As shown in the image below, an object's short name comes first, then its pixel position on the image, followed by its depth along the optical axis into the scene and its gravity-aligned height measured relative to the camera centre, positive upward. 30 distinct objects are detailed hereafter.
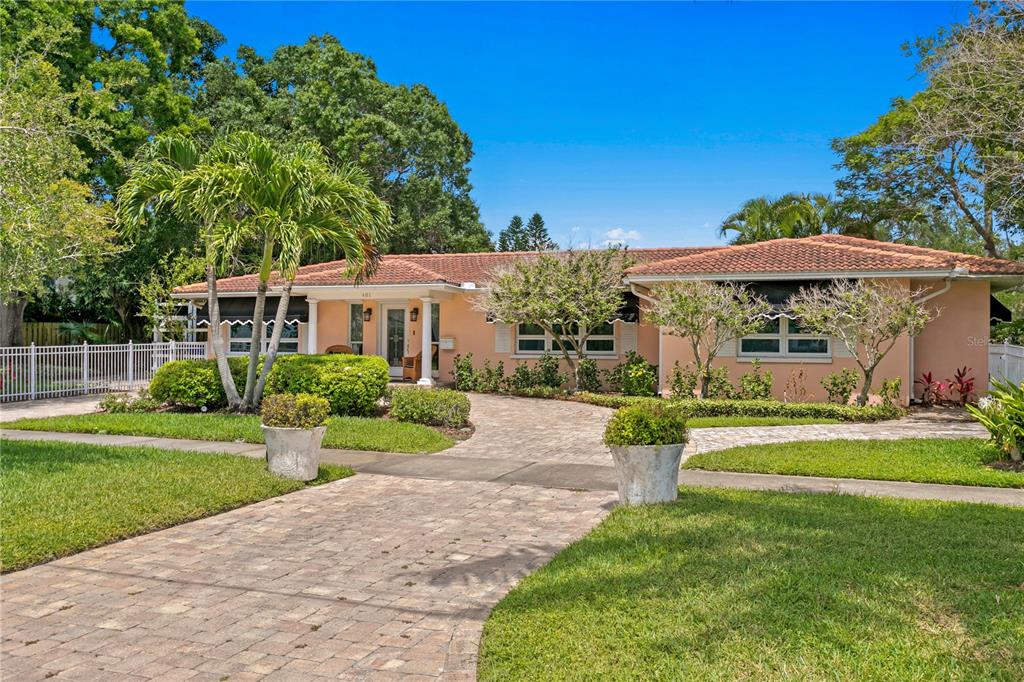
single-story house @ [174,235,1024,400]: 19.44 +1.06
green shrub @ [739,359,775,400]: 19.22 -1.09
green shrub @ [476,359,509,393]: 23.06 -1.19
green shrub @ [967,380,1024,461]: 10.88 -1.16
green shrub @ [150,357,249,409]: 17.47 -0.99
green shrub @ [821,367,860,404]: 19.03 -1.04
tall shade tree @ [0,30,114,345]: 11.41 +3.12
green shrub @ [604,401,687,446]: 8.35 -0.94
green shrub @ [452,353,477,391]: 23.39 -1.00
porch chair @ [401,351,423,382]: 24.80 -0.77
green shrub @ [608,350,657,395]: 21.23 -0.93
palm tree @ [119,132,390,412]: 15.68 +3.00
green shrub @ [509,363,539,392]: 22.58 -1.08
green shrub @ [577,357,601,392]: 22.14 -0.99
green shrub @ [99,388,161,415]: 17.59 -1.45
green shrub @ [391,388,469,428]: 15.66 -1.35
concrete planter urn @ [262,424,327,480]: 10.12 -1.46
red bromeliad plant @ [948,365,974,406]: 19.62 -1.09
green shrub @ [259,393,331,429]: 10.12 -0.93
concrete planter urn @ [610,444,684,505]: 8.38 -1.44
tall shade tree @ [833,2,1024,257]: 14.06 +4.74
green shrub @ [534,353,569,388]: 22.36 -0.98
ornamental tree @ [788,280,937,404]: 17.06 +0.68
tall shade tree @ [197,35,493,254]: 37.72 +11.40
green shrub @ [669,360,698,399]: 20.02 -1.09
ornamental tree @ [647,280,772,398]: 18.83 +0.77
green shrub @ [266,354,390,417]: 16.83 -0.85
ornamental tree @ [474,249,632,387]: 20.77 +1.41
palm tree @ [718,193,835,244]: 32.91 +5.57
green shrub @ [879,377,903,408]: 18.19 -1.13
